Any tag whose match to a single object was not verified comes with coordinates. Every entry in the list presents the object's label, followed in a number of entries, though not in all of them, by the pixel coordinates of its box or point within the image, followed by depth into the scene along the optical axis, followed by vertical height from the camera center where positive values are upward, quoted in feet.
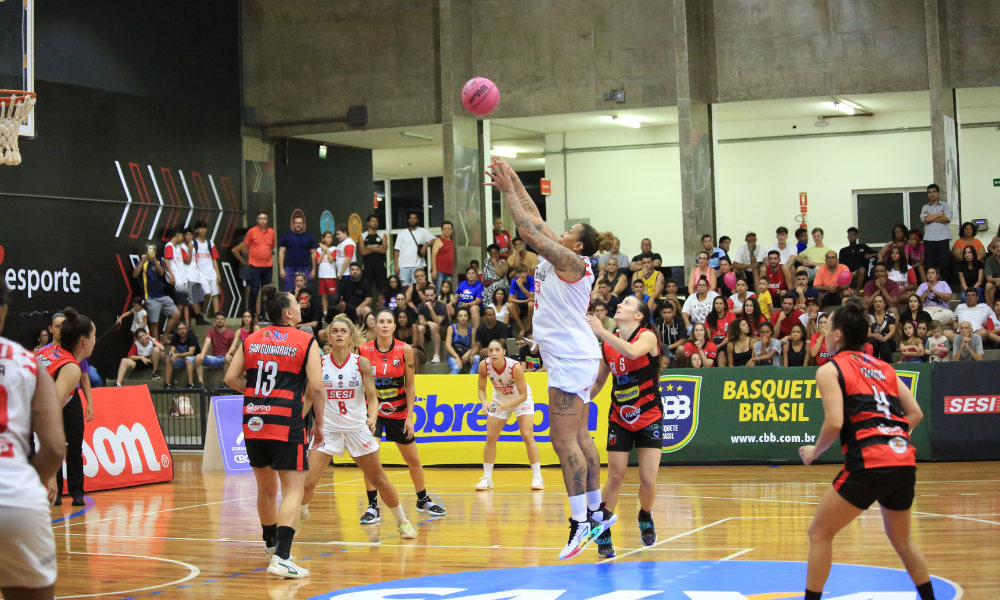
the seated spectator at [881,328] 49.39 -0.53
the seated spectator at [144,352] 63.72 -0.90
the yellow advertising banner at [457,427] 48.93 -4.82
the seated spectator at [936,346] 48.96 -1.47
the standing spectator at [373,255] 66.18 +5.02
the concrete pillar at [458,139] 72.69 +13.85
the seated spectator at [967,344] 48.85 -1.43
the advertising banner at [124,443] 44.98 -4.79
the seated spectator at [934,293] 55.62 +1.25
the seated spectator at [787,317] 54.08 +0.16
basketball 44.75 +10.35
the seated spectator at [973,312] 53.16 +0.14
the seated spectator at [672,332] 53.98 -0.46
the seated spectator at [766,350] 51.93 -1.52
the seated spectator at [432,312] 60.70 +1.08
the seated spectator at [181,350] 62.08 -0.85
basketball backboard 47.26 +14.10
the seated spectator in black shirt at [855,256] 62.08 +3.82
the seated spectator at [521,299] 60.39 +1.74
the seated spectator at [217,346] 62.49 -0.66
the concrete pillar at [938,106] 65.57 +13.56
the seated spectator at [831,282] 59.31 +2.20
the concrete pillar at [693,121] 68.08 +13.78
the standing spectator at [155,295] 65.77 +2.77
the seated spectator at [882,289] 54.13 +1.60
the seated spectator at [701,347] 52.70 -1.28
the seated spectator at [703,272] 60.33 +2.98
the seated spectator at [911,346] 49.15 -1.43
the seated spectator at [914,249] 60.64 +4.05
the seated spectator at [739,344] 52.47 -1.19
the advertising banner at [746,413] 44.65 -4.12
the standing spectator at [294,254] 67.10 +5.31
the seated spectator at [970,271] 57.36 +2.51
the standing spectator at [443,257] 68.28 +4.91
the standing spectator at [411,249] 68.80 +5.52
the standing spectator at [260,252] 70.18 +5.72
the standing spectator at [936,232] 60.03 +4.95
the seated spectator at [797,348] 50.93 -1.43
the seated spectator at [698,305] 56.90 +0.97
